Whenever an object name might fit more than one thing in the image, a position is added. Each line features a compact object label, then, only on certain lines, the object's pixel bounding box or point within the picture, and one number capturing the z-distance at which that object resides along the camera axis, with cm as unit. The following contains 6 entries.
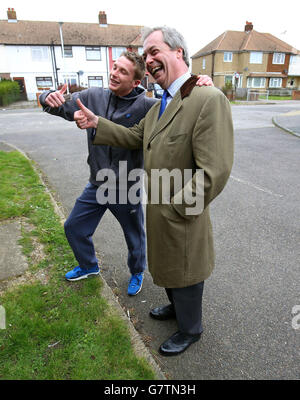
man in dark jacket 242
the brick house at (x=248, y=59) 4272
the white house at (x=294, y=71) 4625
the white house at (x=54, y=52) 3525
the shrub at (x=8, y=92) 2789
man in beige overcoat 164
